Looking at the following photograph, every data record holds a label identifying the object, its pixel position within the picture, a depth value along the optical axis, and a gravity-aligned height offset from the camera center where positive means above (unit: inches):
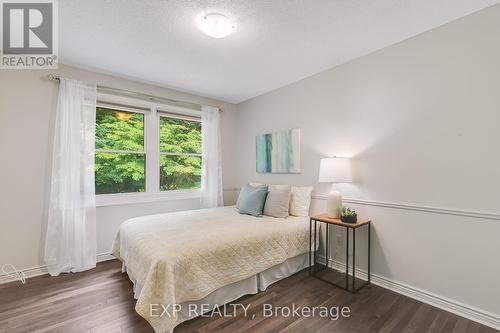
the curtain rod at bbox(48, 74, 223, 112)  114.9 +41.9
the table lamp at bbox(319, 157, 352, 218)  95.3 -3.4
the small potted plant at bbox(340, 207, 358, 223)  90.0 -19.8
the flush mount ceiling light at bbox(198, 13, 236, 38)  73.3 +47.9
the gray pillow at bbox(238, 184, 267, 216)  117.0 -17.3
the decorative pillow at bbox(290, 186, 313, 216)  114.9 -17.1
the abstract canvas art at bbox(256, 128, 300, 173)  127.2 +9.7
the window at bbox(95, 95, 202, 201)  122.1 +10.5
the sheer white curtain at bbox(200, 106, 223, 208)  150.9 +5.8
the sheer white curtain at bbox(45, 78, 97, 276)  102.3 -7.5
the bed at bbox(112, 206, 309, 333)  65.4 -30.7
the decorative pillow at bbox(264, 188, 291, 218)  113.1 -17.9
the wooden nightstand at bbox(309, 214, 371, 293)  88.7 -32.9
